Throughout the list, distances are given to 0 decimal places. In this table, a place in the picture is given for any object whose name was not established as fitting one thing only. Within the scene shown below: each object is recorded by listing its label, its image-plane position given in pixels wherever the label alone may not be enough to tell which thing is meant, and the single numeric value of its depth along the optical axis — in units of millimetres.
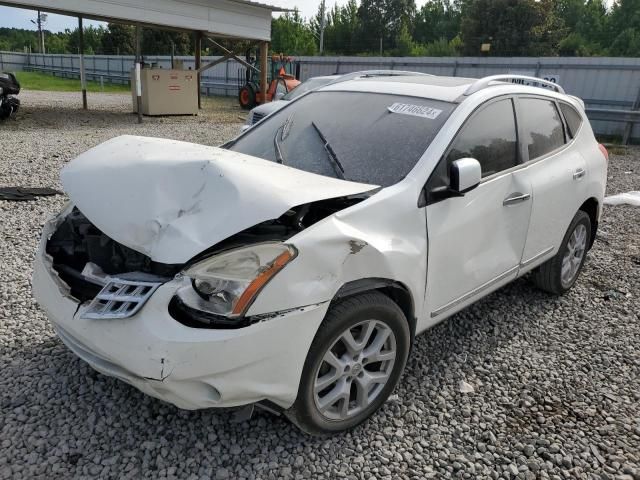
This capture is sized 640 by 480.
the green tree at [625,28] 41572
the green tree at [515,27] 36688
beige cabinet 15758
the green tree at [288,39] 51000
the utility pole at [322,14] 51825
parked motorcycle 12609
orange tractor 19062
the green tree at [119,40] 53125
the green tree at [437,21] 61031
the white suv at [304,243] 2125
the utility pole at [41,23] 55459
